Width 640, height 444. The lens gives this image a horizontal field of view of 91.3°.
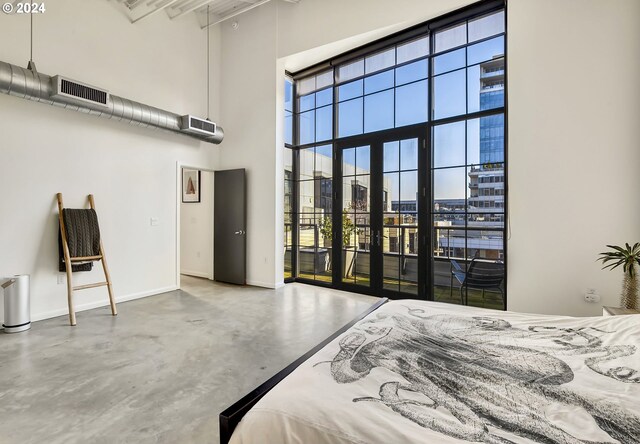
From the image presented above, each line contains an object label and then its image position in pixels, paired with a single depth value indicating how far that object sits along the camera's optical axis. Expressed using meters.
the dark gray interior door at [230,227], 5.63
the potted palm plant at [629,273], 2.69
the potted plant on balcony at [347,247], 5.23
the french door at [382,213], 4.52
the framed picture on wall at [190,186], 6.38
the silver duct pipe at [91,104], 3.23
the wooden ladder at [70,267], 3.68
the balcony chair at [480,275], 3.91
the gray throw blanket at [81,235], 3.83
